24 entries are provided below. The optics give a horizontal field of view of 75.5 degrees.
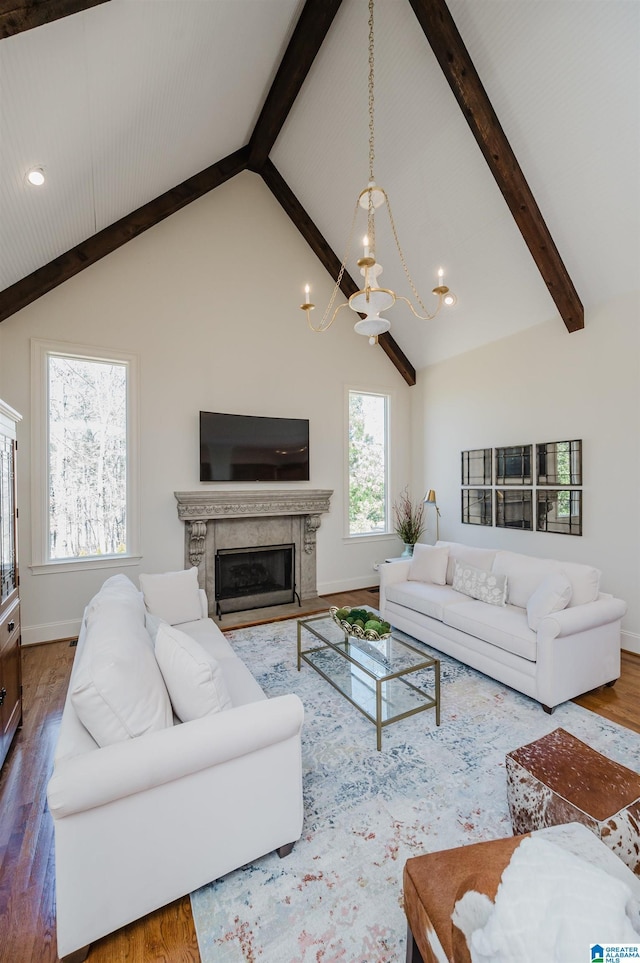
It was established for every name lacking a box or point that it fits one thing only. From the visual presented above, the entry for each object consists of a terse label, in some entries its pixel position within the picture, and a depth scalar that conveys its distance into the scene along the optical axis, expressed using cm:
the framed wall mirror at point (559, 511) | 400
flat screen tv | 455
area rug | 137
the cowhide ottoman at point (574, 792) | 135
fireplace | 443
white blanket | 69
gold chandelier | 231
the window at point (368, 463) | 563
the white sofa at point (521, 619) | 263
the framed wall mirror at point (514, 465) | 445
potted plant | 556
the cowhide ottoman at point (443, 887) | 91
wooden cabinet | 221
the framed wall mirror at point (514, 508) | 445
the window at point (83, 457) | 384
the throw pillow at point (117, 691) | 142
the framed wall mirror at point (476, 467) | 489
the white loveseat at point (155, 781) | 125
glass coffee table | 241
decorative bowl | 271
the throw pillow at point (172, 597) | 307
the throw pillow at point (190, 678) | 162
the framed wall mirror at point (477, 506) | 489
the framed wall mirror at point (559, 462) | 399
